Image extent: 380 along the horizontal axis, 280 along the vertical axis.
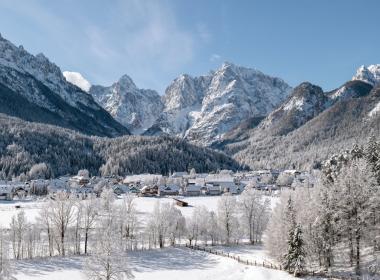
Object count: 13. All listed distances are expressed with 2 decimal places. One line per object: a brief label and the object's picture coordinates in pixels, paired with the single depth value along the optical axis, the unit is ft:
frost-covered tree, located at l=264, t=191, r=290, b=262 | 244.75
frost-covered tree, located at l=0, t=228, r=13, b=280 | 166.83
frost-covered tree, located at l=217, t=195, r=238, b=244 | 345.51
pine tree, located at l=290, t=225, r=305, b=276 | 219.00
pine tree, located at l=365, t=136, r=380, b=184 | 259.29
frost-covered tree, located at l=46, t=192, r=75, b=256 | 299.99
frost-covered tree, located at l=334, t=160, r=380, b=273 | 214.61
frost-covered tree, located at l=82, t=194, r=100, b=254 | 308.36
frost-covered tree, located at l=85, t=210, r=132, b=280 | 198.59
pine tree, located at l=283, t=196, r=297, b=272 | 223.92
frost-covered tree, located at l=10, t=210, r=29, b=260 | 282.77
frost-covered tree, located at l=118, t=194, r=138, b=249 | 328.70
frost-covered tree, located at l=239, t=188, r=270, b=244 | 359.05
